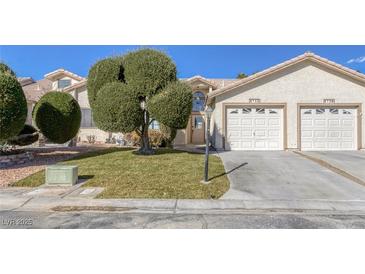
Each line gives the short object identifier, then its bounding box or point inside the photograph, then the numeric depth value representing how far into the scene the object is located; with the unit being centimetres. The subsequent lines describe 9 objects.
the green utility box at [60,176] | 714
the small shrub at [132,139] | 1622
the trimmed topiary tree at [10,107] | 843
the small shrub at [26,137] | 1192
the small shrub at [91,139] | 1845
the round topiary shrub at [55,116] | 1136
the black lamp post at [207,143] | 726
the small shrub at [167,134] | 1542
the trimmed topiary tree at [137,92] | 1030
